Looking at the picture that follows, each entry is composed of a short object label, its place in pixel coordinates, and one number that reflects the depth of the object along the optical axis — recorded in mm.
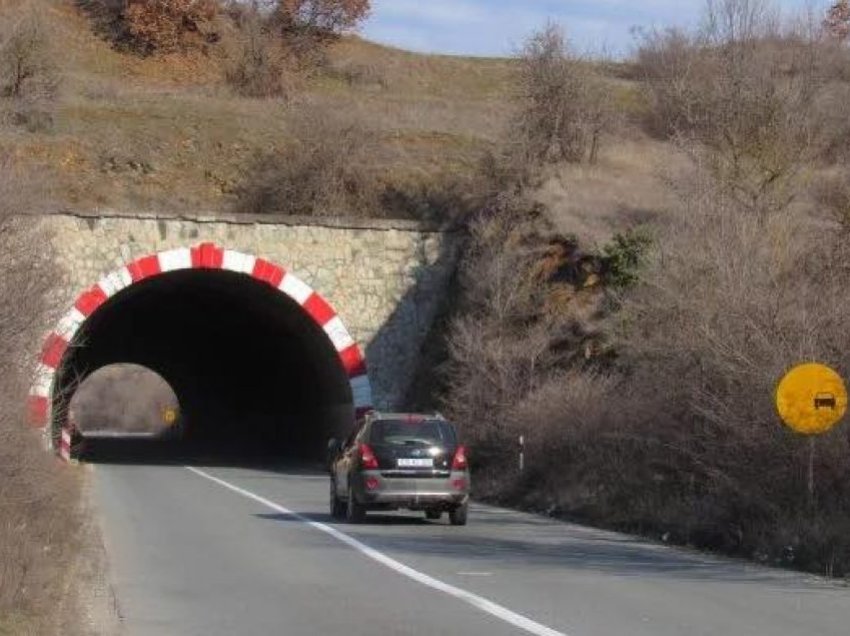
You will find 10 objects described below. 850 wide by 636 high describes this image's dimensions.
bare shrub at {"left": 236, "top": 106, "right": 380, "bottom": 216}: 41781
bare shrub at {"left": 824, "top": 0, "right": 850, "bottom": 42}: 60300
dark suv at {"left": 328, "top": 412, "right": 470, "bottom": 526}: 22172
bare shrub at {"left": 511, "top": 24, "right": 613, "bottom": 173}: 40625
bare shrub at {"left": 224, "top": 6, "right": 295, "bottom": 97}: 59000
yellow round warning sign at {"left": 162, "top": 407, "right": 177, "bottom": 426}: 88719
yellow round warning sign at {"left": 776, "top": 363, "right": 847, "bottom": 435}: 16448
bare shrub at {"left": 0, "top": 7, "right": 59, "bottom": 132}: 43188
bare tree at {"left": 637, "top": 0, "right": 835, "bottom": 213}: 32594
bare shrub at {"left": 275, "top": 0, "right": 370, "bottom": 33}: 66375
